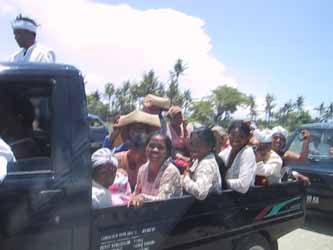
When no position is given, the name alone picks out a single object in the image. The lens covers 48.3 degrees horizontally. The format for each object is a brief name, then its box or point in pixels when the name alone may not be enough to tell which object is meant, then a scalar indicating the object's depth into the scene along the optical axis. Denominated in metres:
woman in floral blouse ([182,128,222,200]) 2.69
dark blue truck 1.85
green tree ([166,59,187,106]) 63.75
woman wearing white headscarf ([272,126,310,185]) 4.26
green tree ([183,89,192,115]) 68.00
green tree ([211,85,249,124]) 85.62
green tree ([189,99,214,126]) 76.47
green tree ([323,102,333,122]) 81.24
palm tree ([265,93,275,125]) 87.69
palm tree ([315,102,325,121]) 82.43
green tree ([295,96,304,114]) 84.00
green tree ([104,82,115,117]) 64.00
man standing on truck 3.21
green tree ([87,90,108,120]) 51.83
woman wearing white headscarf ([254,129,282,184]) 3.76
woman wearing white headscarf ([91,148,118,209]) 2.23
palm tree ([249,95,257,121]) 85.31
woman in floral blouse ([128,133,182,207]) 2.67
